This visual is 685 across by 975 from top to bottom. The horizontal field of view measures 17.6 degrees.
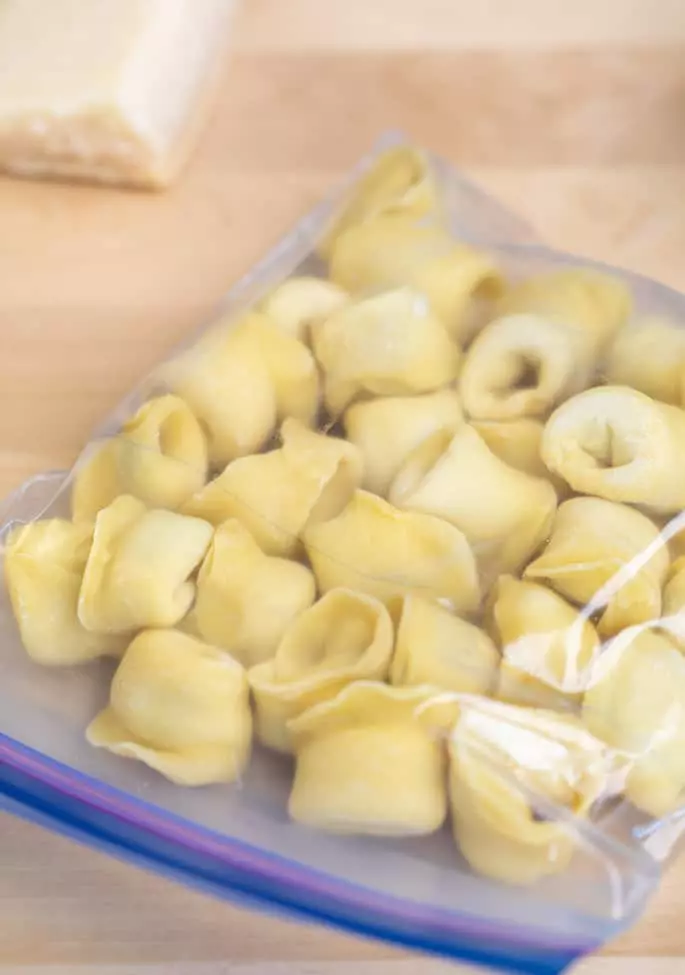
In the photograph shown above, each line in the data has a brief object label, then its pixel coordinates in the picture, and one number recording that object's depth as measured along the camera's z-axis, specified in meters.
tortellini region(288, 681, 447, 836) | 0.39
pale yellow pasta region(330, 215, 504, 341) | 0.44
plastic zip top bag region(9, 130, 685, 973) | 0.39
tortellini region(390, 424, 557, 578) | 0.41
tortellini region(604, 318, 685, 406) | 0.43
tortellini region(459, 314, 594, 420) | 0.42
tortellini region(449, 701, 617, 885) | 0.39
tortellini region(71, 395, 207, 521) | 0.42
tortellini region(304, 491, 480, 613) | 0.40
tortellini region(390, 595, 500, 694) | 0.39
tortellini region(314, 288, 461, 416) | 0.43
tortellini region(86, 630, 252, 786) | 0.39
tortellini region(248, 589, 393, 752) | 0.39
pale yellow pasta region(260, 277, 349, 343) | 0.44
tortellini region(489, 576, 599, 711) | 0.40
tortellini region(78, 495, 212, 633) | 0.40
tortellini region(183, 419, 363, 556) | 0.41
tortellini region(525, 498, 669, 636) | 0.40
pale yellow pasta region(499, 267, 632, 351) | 0.44
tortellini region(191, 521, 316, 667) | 0.40
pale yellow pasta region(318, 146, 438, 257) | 0.46
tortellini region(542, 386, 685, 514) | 0.41
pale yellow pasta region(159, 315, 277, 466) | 0.43
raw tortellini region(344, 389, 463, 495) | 0.42
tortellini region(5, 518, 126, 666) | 0.41
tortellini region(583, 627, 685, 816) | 0.39
